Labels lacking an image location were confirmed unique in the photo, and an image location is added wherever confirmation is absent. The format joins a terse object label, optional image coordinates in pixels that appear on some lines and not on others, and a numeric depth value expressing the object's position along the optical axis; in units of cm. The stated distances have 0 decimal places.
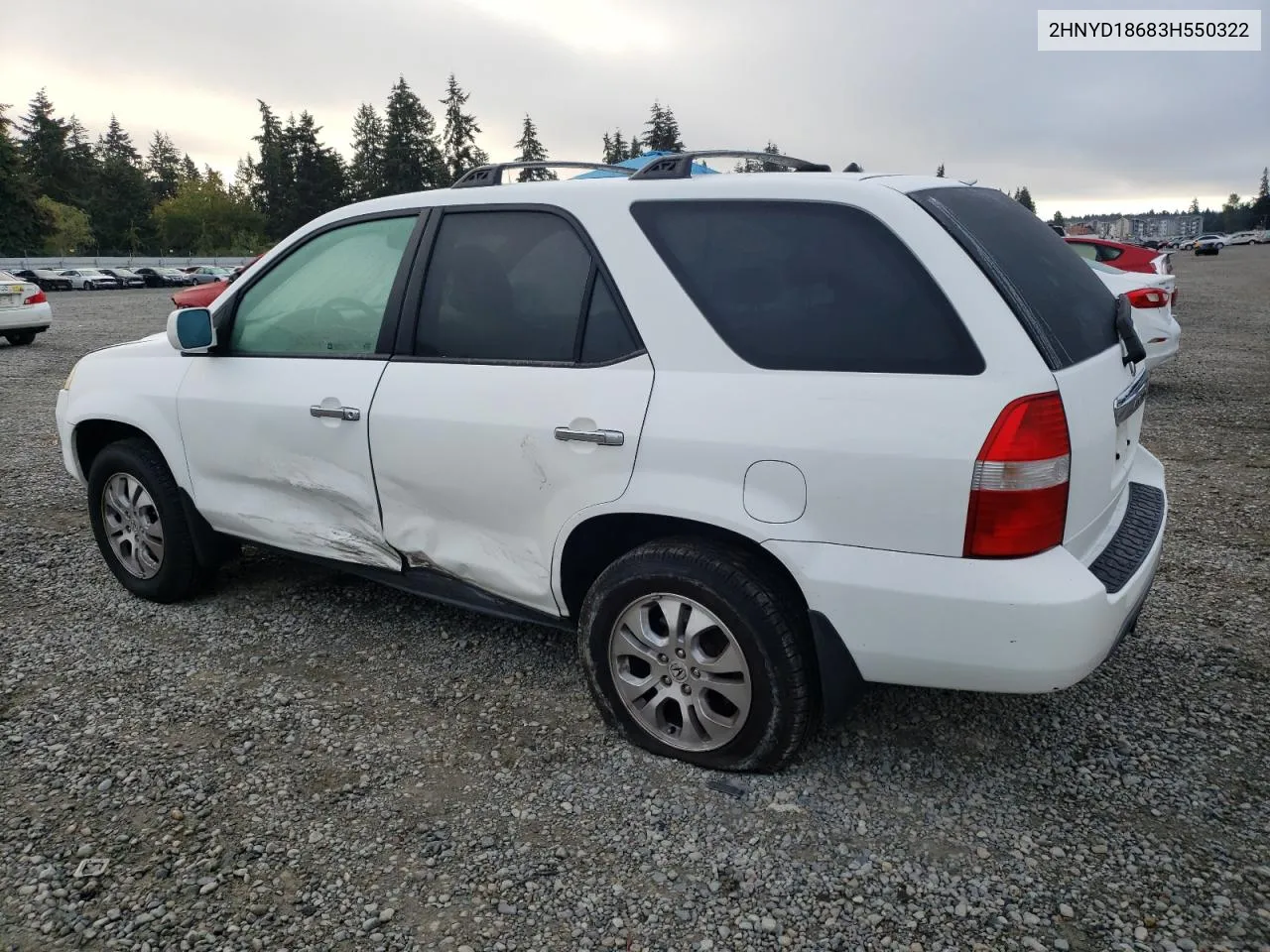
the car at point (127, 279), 5000
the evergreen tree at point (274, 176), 7850
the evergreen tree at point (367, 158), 8012
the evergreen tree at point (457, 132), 8100
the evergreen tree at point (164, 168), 10512
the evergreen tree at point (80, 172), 8425
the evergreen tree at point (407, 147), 7788
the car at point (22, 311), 1543
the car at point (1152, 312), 879
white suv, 240
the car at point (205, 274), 4942
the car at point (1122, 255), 1020
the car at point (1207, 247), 6762
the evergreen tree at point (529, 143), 8600
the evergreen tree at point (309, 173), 7769
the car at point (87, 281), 4678
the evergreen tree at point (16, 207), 6406
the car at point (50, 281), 4538
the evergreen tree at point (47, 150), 8294
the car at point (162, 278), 5156
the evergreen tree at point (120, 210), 8325
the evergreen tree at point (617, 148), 9576
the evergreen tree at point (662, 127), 7700
